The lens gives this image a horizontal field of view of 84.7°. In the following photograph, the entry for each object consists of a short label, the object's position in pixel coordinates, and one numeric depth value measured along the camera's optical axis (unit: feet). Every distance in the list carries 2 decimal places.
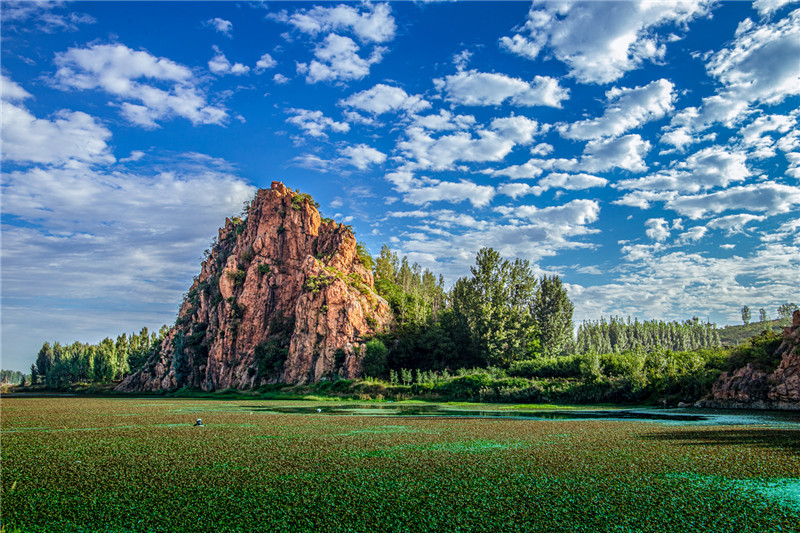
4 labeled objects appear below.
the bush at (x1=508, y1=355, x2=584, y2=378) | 157.17
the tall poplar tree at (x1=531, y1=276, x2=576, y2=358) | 229.04
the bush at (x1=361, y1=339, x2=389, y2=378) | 205.77
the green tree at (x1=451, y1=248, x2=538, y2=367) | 200.54
